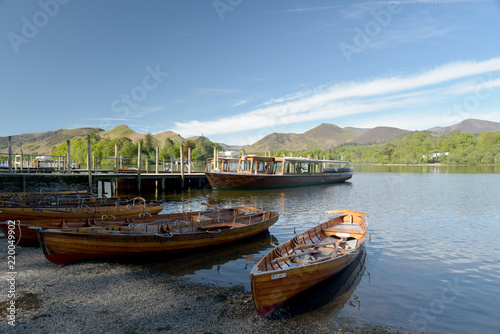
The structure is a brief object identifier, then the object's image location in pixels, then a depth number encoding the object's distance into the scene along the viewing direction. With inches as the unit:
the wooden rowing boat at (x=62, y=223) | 425.1
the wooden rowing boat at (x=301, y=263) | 265.3
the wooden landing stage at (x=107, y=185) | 901.8
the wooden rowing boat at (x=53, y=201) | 603.4
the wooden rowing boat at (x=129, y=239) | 370.6
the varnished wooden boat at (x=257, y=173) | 1432.1
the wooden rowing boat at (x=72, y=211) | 482.3
